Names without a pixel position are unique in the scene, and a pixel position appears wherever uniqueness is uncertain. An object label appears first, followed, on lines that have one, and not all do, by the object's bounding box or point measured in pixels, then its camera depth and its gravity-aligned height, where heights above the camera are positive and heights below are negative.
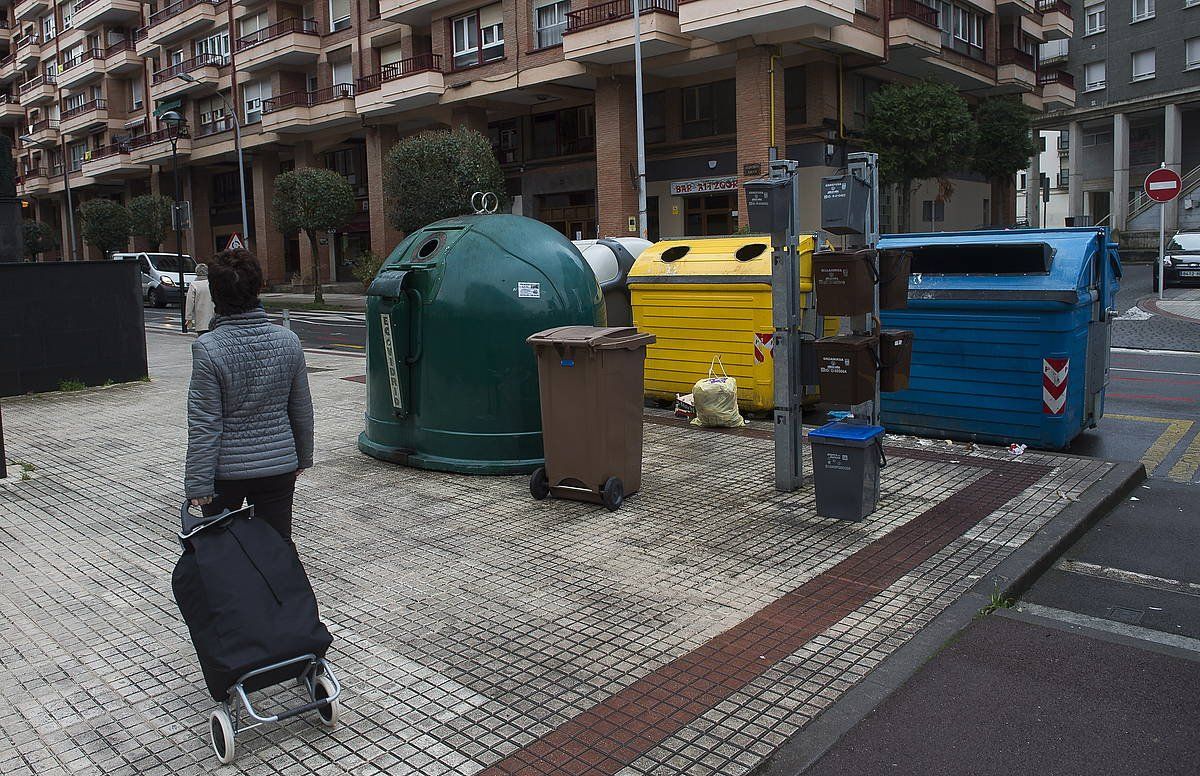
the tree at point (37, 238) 54.78 +3.38
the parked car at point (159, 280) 37.09 +0.40
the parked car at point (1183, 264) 26.72 -0.25
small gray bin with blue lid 6.47 -1.36
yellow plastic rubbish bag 9.79 -1.33
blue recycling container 8.21 -0.64
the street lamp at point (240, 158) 37.69 +5.07
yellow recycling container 10.16 -0.42
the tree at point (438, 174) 31.05 +3.43
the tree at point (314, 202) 37.16 +3.27
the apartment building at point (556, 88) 28.89 +6.78
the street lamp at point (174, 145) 26.50 +4.54
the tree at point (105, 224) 52.16 +3.73
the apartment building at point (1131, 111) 45.47 +7.29
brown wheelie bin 6.80 -0.96
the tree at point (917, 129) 28.83 +4.05
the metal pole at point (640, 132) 25.69 +3.88
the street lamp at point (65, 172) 60.87 +7.78
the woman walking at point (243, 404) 4.07 -0.50
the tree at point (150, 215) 49.28 +3.87
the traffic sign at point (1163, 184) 19.19 +1.42
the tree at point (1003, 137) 35.28 +4.52
